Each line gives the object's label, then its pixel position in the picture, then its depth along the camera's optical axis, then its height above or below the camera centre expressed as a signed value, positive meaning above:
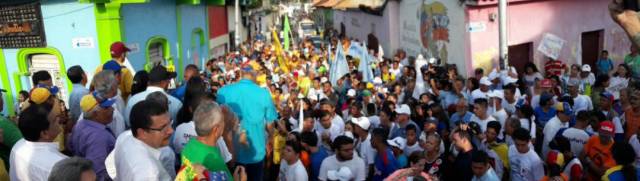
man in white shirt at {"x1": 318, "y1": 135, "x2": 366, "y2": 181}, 5.43 -1.45
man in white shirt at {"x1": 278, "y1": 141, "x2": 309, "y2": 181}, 5.52 -1.48
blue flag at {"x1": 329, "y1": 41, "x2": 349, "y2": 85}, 11.34 -0.97
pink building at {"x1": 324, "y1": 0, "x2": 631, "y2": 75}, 12.84 -0.49
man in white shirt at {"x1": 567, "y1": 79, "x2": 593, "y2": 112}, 7.78 -1.35
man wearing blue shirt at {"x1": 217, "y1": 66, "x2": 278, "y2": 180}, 5.14 -0.83
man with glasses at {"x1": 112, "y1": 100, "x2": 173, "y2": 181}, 3.36 -0.73
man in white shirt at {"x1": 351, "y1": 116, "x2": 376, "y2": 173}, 6.13 -1.46
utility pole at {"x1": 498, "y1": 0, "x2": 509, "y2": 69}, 10.23 -0.45
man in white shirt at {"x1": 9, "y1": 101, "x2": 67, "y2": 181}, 3.77 -0.81
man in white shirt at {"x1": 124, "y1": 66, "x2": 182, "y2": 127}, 5.19 -0.57
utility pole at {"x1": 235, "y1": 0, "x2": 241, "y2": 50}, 24.72 -0.52
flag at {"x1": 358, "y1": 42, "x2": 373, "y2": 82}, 11.12 -1.05
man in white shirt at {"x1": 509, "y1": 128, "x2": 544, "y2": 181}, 5.43 -1.53
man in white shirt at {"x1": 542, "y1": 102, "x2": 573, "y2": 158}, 6.43 -1.37
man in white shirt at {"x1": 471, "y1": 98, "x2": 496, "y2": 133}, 6.76 -1.26
